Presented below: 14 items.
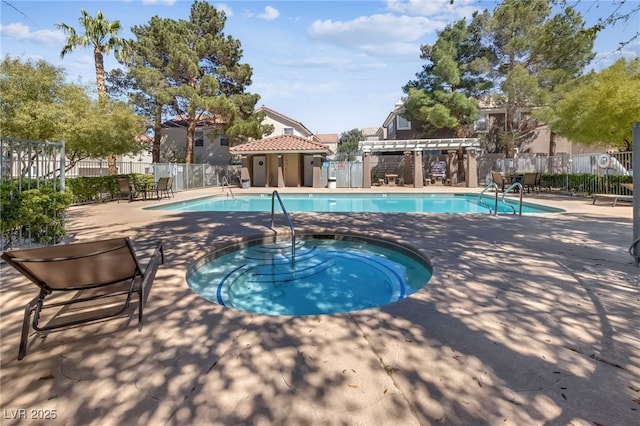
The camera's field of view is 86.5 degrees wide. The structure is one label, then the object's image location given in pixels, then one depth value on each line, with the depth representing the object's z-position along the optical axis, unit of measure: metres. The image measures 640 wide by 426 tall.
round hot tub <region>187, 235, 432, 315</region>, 4.71
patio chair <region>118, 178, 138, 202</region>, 13.38
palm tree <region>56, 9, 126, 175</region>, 17.42
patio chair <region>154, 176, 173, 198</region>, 14.68
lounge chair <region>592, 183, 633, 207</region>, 11.23
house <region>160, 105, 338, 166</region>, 29.94
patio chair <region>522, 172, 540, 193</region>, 16.79
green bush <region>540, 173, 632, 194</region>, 13.48
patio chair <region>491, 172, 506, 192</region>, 17.91
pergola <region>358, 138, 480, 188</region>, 21.81
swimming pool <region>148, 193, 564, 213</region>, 13.71
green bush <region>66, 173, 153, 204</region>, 12.59
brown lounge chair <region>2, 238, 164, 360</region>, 2.48
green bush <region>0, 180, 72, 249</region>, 4.98
